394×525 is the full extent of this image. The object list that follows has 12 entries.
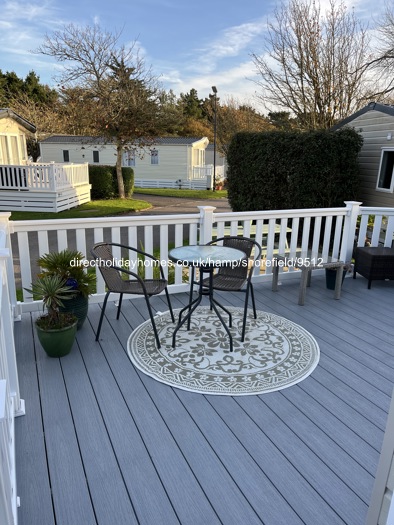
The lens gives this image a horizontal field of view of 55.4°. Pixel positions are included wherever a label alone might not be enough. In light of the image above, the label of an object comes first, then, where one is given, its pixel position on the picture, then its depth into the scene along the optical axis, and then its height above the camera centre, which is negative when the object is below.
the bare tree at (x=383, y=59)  10.37 +3.04
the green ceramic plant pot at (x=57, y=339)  2.68 -1.25
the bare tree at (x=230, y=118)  19.33 +2.70
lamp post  19.58 +3.51
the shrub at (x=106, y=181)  16.03 -0.74
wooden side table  3.91 -1.02
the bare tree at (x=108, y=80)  13.62 +3.08
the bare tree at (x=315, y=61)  10.21 +2.93
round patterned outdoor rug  2.50 -1.38
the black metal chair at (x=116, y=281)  3.00 -0.96
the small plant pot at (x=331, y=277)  4.36 -1.24
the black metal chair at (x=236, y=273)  3.17 -0.98
